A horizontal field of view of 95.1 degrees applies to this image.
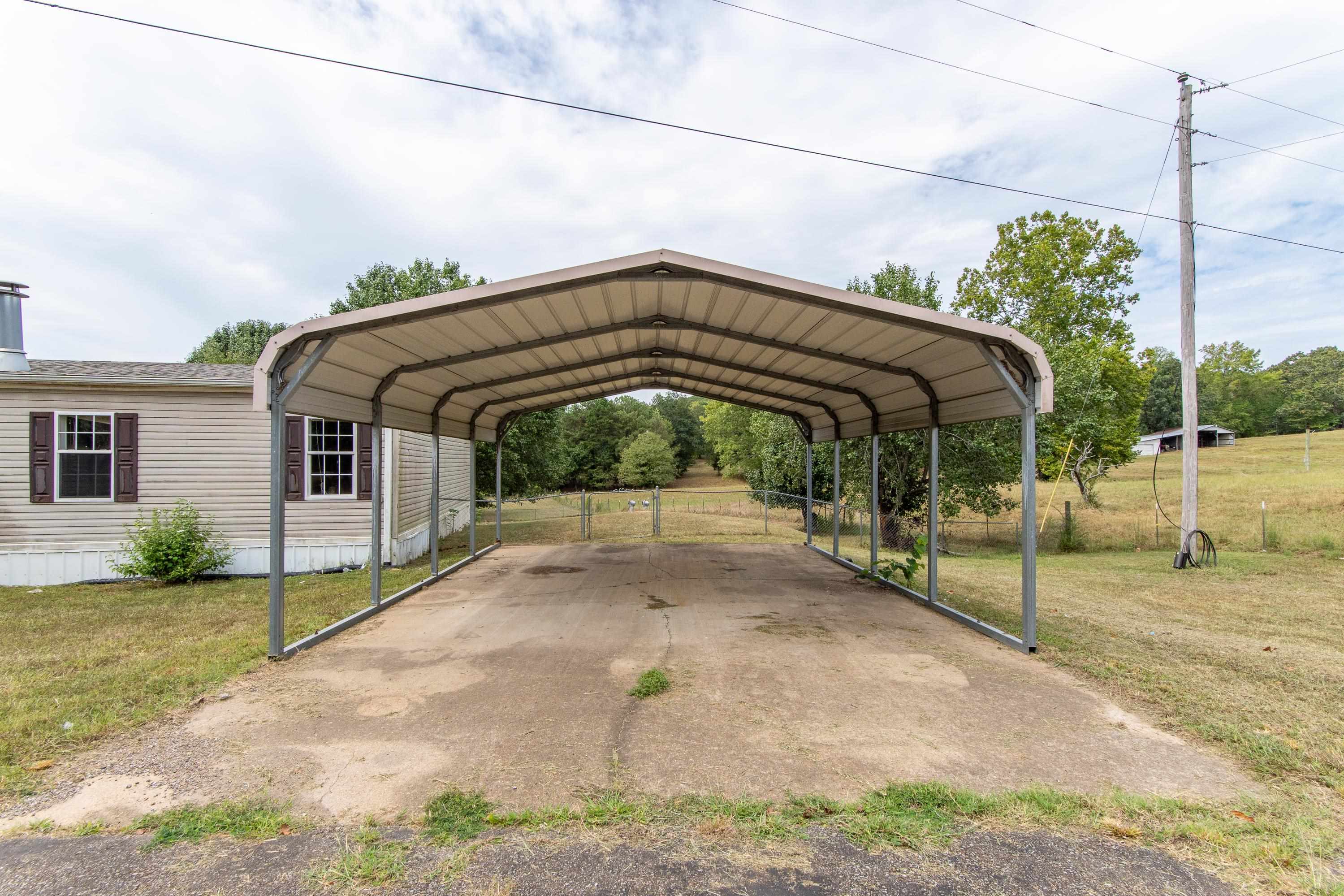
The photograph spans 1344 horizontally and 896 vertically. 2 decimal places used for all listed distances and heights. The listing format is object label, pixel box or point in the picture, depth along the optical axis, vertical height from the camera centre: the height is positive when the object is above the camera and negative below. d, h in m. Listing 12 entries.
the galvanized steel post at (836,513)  10.85 -1.09
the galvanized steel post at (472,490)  10.99 -0.65
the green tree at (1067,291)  22.22 +6.87
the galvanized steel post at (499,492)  12.81 -0.79
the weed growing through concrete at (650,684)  4.39 -1.70
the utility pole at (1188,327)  10.73 +2.19
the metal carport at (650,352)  5.08 +1.11
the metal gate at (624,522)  15.70 -2.04
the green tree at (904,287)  16.34 +4.54
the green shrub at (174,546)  9.38 -1.42
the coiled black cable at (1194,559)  10.48 -1.81
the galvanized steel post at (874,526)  9.00 -1.12
